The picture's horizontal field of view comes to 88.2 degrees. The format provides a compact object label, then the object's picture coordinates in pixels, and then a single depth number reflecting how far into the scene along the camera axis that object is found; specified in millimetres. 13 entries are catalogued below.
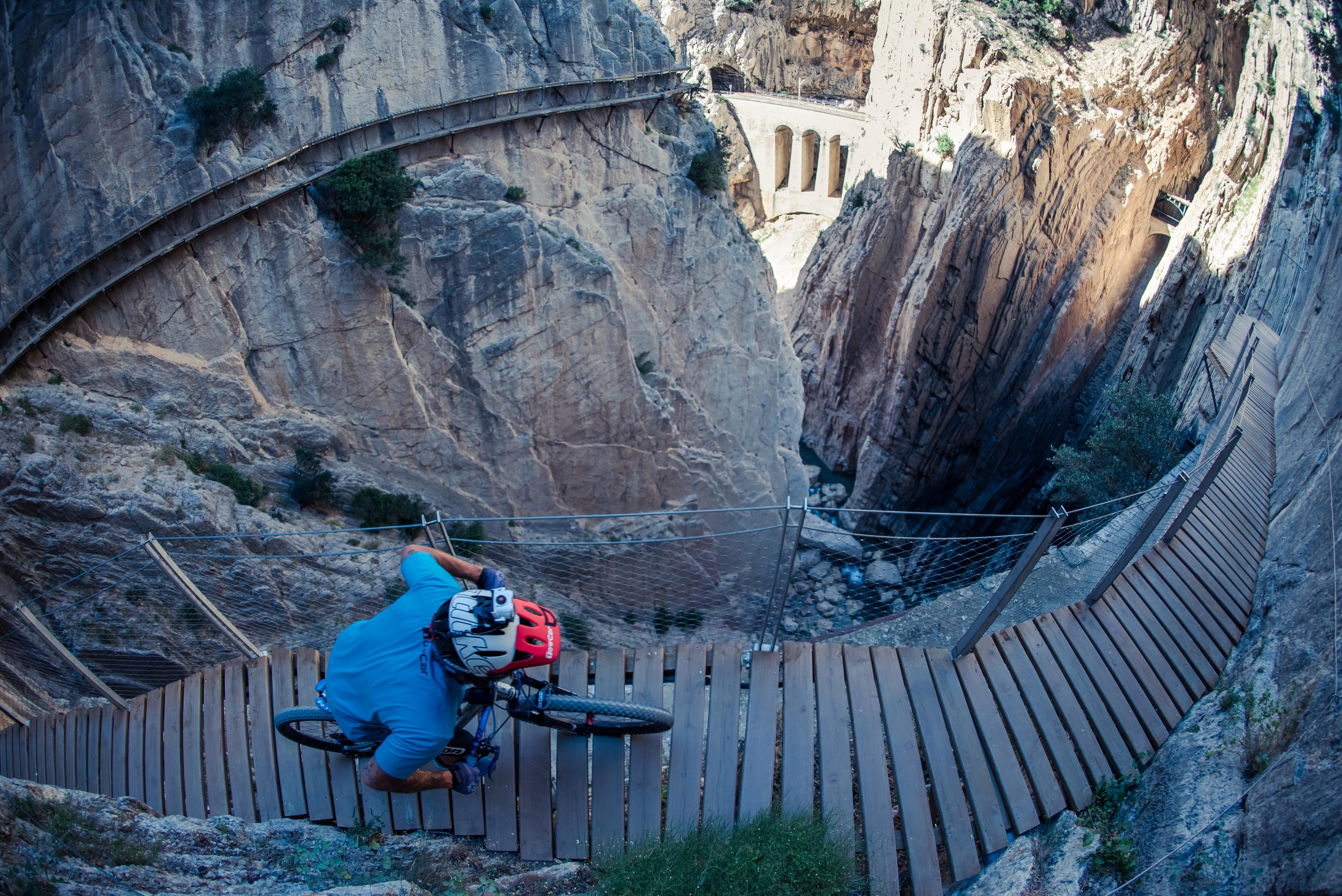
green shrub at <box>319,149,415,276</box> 9859
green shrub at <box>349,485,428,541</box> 10117
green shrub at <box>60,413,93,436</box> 8359
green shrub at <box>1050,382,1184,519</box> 11359
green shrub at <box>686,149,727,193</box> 13156
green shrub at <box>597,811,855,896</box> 3064
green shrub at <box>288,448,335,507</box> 9609
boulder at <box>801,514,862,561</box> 16922
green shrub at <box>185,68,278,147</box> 9234
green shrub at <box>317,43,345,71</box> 9953
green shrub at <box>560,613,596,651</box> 9445
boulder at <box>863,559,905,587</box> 16594
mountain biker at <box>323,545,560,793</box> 2824
